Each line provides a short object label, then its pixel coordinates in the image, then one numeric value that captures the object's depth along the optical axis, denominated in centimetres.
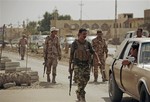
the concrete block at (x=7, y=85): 1445
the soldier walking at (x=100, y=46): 1608
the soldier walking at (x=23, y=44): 3094
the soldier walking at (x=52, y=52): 1566
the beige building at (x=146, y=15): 6984
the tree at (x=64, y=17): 12925
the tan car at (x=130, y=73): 866
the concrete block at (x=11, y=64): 1908
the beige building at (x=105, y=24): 8464
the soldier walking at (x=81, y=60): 1030
